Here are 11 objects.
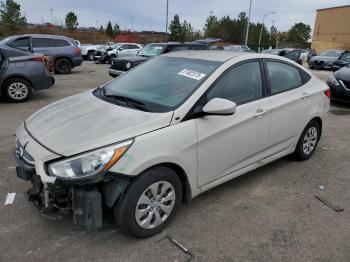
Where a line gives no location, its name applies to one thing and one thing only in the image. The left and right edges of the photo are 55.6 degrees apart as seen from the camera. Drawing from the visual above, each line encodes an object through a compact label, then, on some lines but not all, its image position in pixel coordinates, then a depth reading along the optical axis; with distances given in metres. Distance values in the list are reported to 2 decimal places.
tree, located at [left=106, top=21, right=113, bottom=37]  66.72
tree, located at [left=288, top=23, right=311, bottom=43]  91.99
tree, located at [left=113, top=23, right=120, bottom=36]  68.52
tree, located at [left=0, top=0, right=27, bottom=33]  42.83
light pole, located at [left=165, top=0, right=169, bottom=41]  39.44
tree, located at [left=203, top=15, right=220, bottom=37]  71.62
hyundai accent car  2.61
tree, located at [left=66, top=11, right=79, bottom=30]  60.15
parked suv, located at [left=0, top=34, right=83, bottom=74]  13.97
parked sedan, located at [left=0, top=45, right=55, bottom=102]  8.09
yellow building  47.66
